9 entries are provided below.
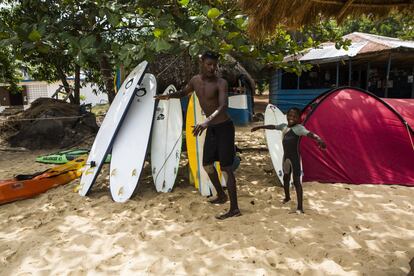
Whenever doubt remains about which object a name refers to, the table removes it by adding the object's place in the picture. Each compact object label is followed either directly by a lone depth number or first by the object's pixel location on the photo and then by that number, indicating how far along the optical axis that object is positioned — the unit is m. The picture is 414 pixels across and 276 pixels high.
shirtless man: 3.22
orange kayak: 3.91
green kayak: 6.19
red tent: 4.45
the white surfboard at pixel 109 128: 4.12
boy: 3.43
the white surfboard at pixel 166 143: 4.30
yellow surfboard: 4.07
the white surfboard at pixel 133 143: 3.99
